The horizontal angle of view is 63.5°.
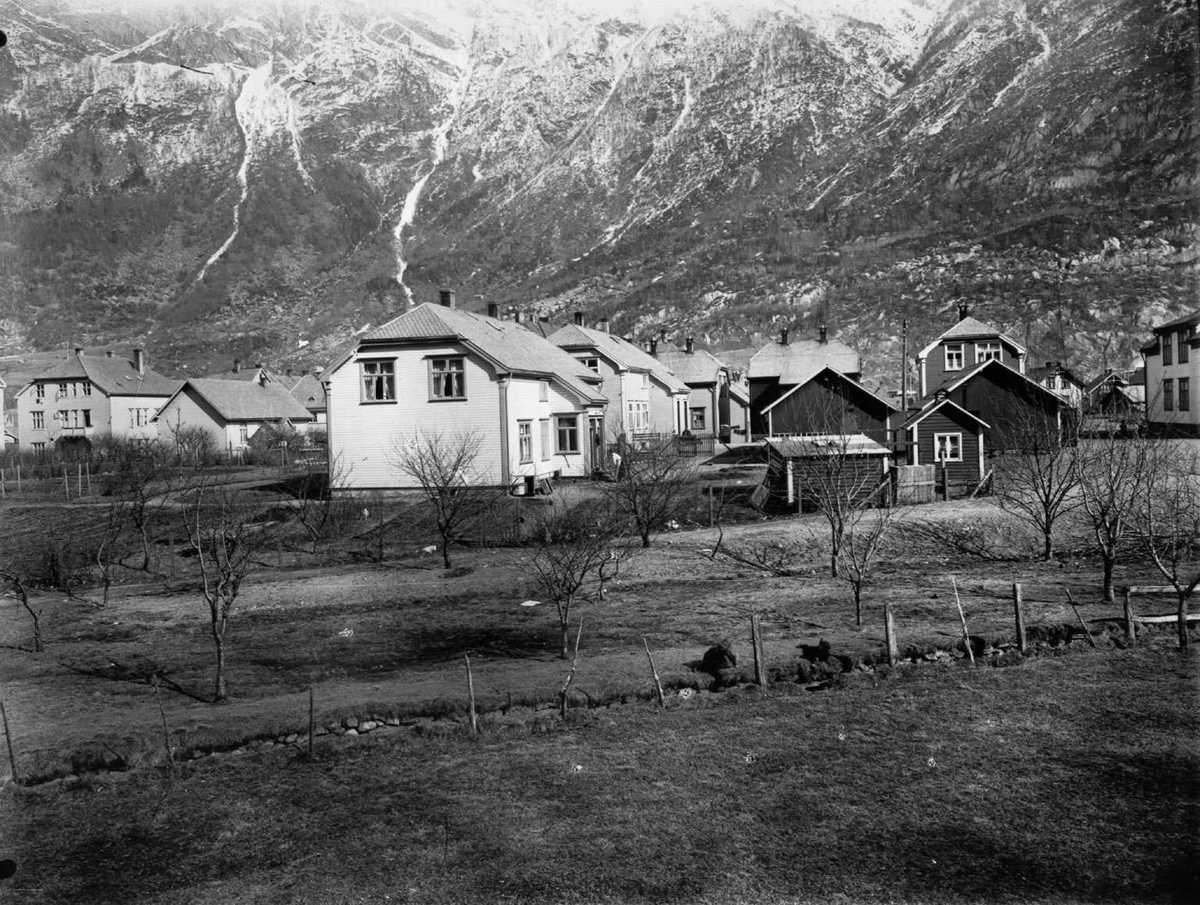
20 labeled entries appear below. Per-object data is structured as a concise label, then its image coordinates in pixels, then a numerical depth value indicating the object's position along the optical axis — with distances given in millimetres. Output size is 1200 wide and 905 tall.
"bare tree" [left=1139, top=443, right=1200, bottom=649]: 20797
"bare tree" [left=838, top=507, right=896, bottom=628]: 21406
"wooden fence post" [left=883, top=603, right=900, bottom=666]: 17531
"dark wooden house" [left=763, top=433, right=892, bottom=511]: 32981
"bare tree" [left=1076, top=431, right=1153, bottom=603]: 21734
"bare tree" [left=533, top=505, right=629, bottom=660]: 19562
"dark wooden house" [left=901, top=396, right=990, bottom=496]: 40188
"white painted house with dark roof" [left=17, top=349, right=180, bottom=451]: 82500
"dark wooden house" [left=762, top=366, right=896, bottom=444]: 45156
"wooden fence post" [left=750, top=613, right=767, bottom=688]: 16359
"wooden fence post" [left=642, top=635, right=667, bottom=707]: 15578
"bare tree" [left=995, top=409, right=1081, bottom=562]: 28031
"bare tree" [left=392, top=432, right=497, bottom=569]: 30711
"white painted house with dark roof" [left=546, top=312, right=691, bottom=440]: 59531
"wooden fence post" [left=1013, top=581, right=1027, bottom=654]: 18125
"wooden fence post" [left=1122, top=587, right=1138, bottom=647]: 18406
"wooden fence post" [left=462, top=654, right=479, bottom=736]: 14448
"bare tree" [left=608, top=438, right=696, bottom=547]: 30844
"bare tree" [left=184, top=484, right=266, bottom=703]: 16906
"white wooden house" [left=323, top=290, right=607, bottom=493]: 38844
